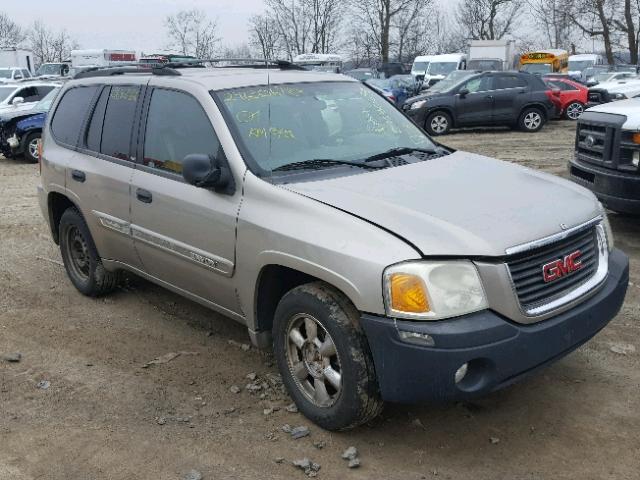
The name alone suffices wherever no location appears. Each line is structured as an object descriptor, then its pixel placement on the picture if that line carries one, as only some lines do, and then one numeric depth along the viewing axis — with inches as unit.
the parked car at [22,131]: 566.9
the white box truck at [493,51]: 1326.3
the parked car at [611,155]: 238.2
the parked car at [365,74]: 1158.8
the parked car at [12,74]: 1323.8
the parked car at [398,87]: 901.2
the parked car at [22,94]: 595.8
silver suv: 117.3
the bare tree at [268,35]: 2411.4
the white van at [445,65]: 1242.7
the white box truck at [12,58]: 1557.6
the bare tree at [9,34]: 2615.7
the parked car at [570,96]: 821.9
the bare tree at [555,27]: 2410.2
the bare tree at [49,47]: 2608.3
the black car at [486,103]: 701.3
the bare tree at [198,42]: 2484.0
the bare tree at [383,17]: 2206.0
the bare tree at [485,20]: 2429.9
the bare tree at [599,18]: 1882.3
